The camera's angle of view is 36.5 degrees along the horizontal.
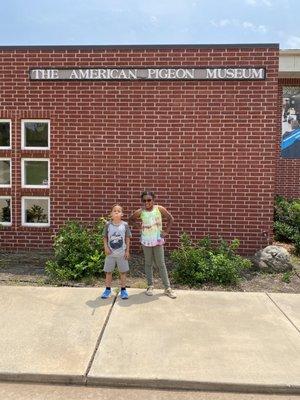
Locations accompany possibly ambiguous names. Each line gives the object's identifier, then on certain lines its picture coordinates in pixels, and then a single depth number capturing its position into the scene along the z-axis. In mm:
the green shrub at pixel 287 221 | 9766
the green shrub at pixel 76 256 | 6734
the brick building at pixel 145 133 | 7809
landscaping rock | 7273
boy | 5852
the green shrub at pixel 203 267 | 6613
